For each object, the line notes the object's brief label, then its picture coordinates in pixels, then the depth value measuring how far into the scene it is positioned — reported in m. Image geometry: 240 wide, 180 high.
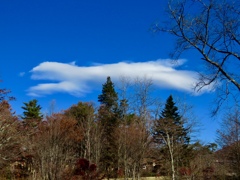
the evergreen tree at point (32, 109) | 37.61
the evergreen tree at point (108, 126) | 30.01
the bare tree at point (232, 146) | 17.48
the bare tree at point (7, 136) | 16.33
